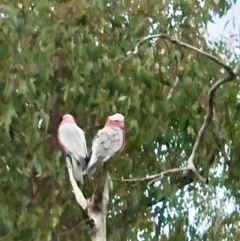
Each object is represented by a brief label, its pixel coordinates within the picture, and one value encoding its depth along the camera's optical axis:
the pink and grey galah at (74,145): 7.36
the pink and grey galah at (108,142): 7.05
